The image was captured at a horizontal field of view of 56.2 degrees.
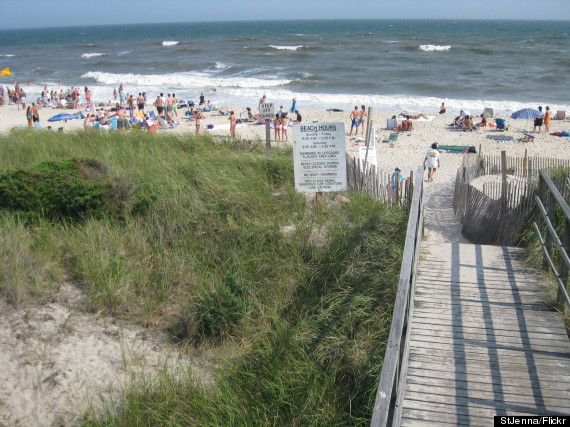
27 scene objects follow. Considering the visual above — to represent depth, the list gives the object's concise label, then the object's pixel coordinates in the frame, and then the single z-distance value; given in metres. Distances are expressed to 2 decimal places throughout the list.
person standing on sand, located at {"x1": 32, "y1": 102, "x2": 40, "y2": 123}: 23.52
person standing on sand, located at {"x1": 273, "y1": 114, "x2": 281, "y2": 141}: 20.31
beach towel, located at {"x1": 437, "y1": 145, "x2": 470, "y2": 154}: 19.38
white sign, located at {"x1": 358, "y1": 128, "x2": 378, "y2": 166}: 13.09
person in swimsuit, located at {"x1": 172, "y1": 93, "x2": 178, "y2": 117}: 27.58
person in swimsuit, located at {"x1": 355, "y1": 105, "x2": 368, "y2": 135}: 22.59
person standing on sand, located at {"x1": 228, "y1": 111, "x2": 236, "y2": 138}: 20.88
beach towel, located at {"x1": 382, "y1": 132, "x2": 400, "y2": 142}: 21.45
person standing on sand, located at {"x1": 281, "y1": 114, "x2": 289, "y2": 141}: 20.44
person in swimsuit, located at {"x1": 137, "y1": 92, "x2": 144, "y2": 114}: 28.22
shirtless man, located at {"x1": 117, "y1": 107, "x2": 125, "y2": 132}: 20.59
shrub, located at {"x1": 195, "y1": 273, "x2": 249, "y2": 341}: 5.47
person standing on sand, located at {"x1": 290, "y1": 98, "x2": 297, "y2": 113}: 27.18
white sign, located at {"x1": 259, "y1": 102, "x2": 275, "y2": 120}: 10.89
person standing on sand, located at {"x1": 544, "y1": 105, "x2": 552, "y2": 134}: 22.13
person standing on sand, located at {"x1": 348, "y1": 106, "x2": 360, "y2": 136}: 22.48
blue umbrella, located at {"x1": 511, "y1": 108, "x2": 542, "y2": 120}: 21.62
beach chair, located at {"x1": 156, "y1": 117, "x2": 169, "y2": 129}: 23.60
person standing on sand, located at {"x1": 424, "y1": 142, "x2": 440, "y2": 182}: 15.60
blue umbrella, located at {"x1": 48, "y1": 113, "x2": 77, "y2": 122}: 25.22
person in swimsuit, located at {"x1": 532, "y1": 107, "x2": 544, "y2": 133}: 21.97
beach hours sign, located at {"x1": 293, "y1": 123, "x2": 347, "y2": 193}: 7.59
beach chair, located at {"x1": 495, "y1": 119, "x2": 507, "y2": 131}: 22.68
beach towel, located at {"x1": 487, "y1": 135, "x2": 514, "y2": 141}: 21.34
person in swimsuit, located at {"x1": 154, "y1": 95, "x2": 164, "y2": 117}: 26.83
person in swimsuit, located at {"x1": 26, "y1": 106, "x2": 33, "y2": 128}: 23.16
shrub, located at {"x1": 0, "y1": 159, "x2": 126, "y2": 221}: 7.13
